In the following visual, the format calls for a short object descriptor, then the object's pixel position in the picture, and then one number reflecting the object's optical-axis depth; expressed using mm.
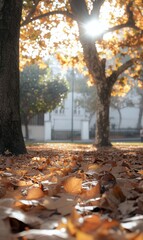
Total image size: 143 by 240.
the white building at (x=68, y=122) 48625
